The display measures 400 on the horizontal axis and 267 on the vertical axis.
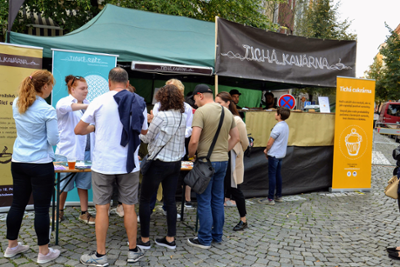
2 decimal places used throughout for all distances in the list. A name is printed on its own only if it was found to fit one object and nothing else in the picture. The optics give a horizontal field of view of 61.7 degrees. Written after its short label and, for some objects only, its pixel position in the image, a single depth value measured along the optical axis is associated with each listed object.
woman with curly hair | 3.37
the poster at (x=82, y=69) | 5.07
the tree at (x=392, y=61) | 22.75
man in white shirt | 3.00
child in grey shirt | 5.76
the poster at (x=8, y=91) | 4.55
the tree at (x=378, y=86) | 26.67
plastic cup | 3.51
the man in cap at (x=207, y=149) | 3.58
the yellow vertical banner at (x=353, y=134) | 6.90
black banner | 5.88
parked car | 21.61
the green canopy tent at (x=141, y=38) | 5.34
